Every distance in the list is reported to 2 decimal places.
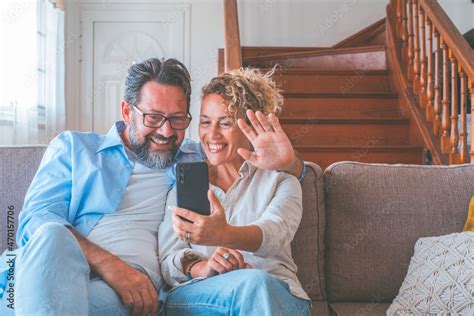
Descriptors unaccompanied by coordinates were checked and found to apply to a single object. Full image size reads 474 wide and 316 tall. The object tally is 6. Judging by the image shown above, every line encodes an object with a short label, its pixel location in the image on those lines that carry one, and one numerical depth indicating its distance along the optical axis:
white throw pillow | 1.37
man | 1.26
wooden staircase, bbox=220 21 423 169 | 3.26
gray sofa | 1.63
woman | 1.13
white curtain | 3.05
